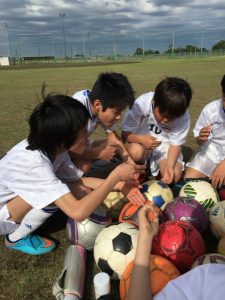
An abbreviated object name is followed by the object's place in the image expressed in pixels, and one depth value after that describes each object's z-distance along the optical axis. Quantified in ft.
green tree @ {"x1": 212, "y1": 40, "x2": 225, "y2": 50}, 218.57
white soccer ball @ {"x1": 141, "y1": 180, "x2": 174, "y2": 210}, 8.73
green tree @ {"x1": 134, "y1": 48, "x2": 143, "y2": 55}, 181.94
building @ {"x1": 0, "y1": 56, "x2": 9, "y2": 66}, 156.16
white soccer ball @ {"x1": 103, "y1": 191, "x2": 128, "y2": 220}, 8.71
